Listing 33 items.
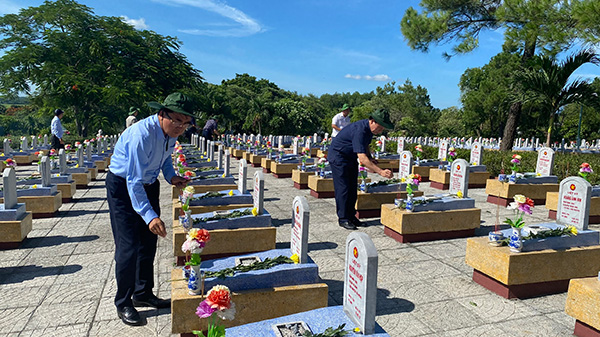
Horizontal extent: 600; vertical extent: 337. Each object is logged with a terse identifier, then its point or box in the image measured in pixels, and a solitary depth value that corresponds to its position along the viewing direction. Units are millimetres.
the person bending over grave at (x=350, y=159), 5910
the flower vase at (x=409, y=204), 5824
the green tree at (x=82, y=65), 25156
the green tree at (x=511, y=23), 12446
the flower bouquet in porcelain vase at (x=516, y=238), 4039
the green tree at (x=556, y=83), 14234
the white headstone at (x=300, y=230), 3609
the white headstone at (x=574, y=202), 4586
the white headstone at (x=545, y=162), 8922
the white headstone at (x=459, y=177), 6254
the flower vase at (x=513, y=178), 8459
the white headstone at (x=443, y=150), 12280
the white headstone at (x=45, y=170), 7057
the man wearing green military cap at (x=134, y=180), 3270
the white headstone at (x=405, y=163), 9039
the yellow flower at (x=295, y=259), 3627
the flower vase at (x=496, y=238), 4258
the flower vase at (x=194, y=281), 3160
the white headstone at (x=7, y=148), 14742
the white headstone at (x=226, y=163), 8469
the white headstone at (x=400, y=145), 15898
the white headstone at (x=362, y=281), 2502
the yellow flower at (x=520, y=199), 4400
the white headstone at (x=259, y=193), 5043
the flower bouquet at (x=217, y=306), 2230
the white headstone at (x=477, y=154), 10891
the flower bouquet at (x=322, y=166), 9163
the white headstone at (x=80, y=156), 10359
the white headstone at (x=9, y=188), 5262
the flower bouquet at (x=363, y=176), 7398
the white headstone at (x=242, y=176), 6110
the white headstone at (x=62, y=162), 8602
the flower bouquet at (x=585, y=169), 7299
